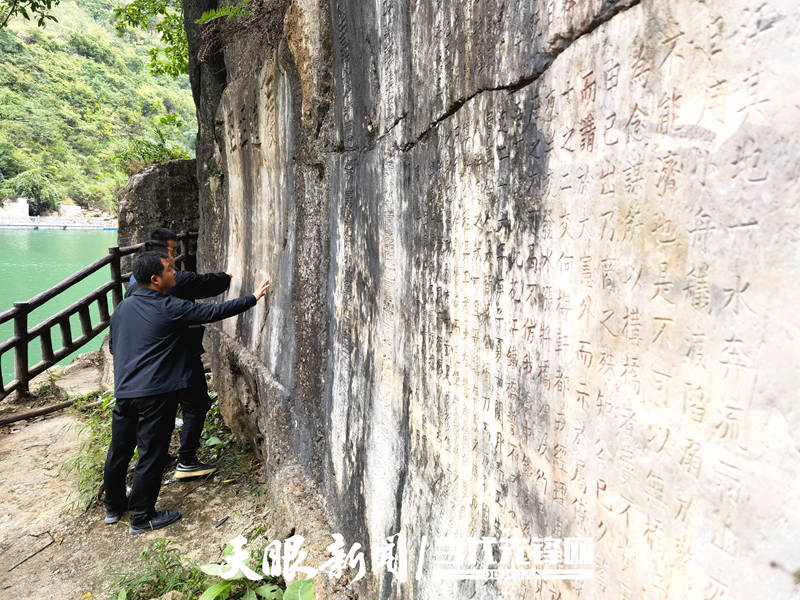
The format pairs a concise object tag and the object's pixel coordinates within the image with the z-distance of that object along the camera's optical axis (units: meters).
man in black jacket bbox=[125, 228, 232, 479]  3.96
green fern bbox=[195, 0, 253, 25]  3.21
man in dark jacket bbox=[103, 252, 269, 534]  3.23
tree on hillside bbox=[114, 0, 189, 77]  7.52
